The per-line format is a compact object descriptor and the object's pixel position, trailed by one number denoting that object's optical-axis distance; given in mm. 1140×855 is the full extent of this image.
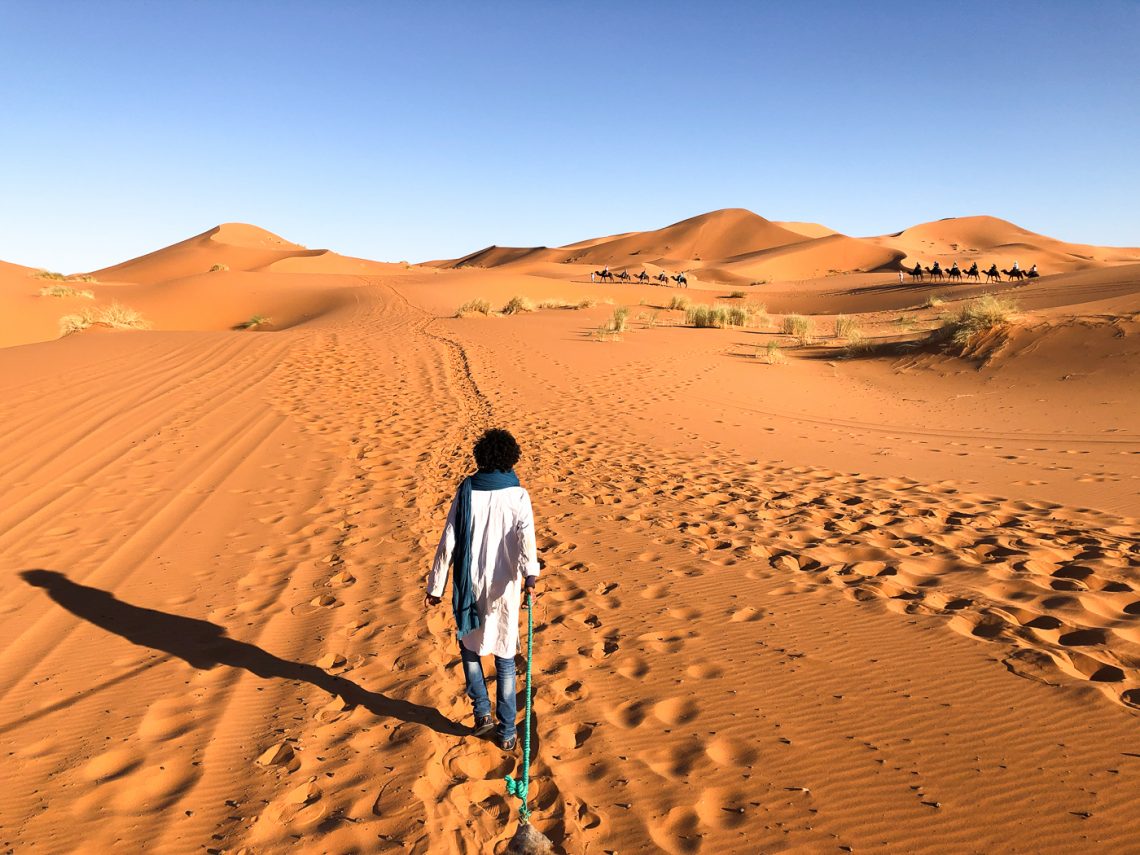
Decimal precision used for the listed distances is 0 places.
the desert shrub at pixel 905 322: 24597
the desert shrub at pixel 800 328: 21812
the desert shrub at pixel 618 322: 22448
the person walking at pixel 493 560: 3562
